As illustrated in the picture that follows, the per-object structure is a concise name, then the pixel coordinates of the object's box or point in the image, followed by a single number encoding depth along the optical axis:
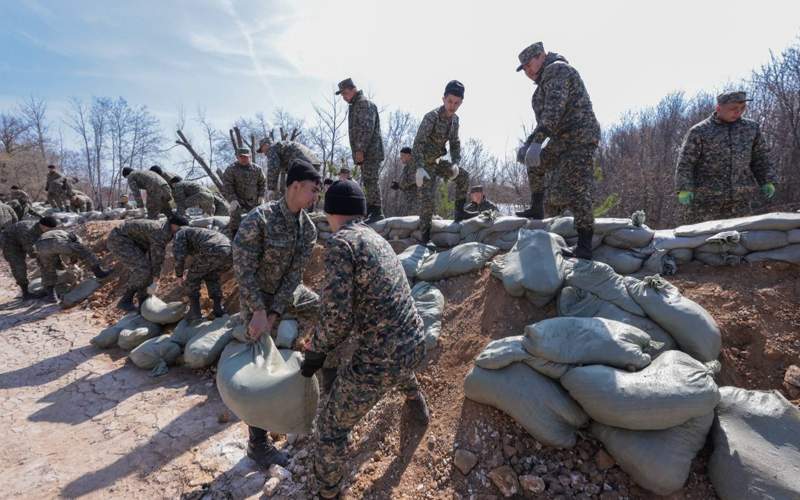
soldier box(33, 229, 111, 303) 5.92
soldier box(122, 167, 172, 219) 6.50
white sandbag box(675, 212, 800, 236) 2.79
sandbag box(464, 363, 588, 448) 1.94
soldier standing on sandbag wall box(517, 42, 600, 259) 2.90
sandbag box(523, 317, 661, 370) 2.01
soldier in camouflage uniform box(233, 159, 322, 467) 2.43
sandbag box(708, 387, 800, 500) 1.62
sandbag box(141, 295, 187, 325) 4.41
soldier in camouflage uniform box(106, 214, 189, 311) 4.90
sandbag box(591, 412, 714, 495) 1.72
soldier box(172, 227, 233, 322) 4.13
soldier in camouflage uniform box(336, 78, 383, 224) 4.77
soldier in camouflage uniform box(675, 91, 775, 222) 3.41
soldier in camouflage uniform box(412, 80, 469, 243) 4.16
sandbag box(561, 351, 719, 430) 1.75
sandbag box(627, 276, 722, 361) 2.20
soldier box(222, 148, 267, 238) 5.66
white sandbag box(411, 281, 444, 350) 3.03
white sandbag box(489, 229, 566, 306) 2.77
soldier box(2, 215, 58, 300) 6.25
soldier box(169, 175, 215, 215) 7.61
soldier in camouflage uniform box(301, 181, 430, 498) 1.79
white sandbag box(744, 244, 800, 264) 2.76
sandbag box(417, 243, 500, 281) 3.62
